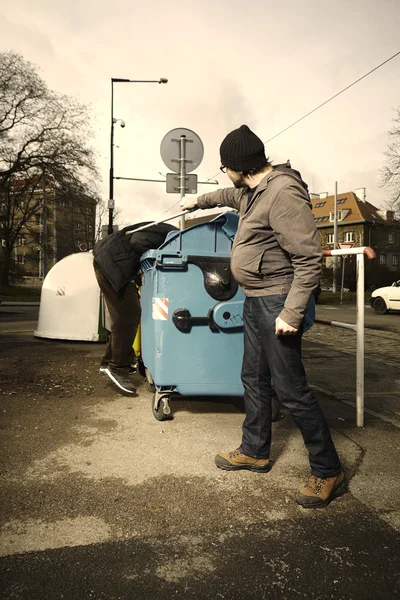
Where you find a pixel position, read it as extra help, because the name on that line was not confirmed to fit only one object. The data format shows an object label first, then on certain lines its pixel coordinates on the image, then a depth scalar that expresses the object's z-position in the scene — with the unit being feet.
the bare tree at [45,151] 85.66
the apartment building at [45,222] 90.74
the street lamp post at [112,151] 69.64
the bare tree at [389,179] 86.94
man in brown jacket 7.91
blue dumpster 12.05
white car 56.85
